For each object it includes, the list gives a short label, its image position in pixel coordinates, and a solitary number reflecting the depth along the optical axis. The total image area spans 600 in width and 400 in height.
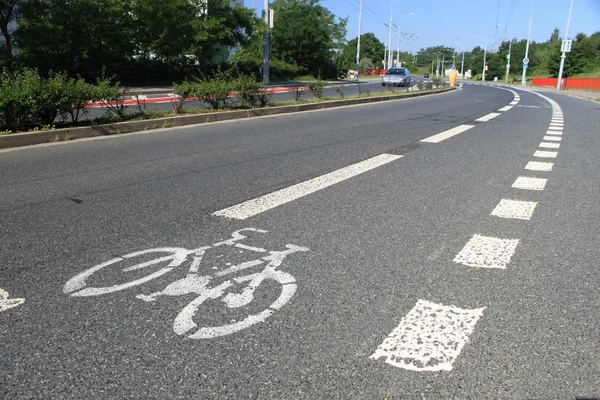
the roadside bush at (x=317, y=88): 18.93
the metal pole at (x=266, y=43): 33.66
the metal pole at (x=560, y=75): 50.58
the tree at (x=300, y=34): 50.34
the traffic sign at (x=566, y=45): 48.97
